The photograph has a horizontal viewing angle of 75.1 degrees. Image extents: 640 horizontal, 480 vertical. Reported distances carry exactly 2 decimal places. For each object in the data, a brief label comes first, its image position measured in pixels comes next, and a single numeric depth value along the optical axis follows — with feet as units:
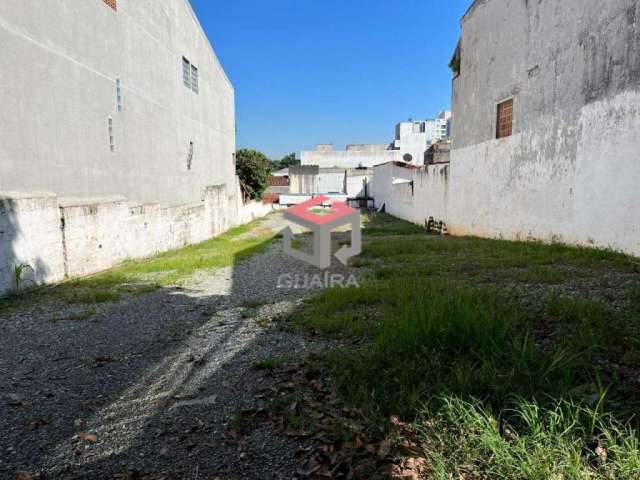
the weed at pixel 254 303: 18.11
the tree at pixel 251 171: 90.84
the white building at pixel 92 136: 20.22
